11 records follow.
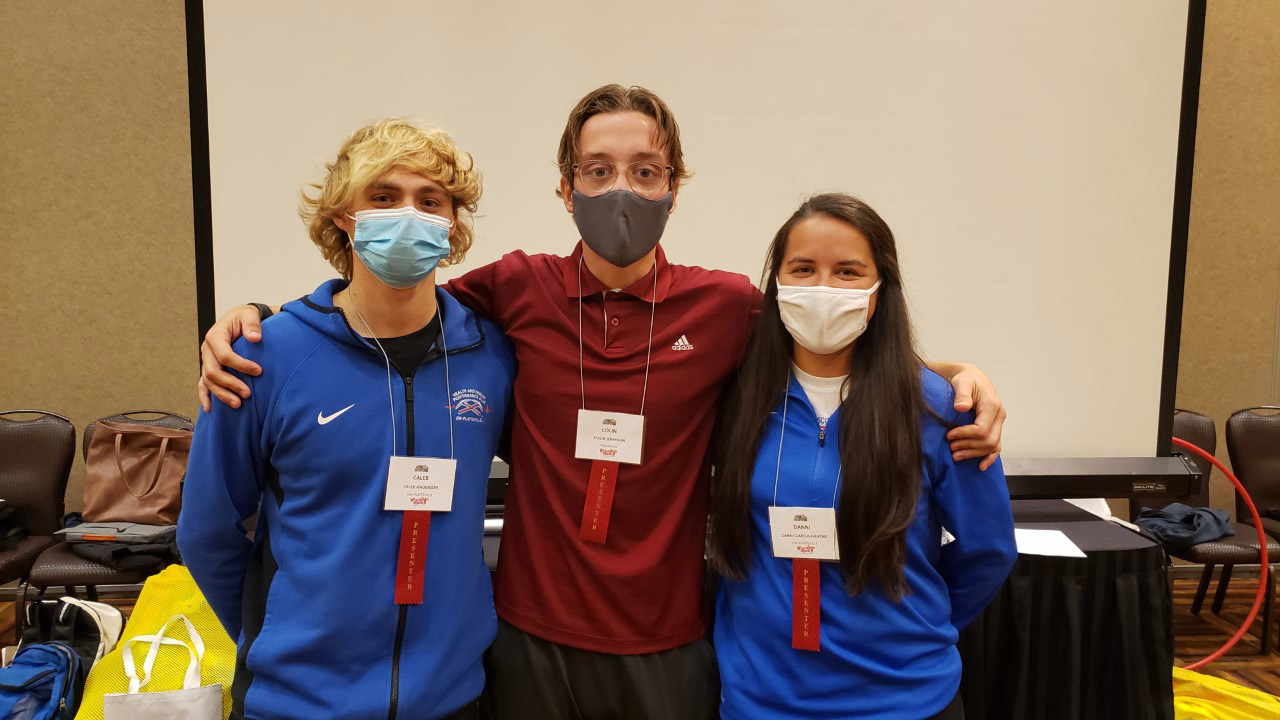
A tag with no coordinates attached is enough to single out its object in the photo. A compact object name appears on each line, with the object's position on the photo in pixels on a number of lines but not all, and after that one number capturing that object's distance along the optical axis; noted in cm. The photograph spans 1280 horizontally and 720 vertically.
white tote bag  170
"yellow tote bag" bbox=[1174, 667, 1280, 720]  252
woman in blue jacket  123
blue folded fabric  332
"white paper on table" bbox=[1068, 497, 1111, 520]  247
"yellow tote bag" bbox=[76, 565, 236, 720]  178
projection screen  222
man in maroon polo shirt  129
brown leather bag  317
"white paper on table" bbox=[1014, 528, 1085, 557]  193
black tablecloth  191
